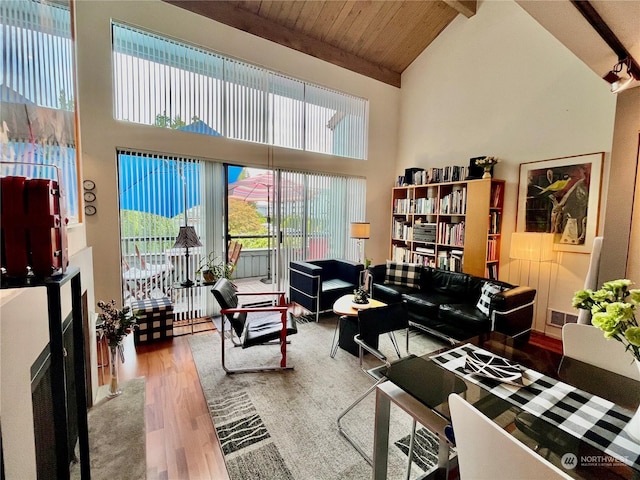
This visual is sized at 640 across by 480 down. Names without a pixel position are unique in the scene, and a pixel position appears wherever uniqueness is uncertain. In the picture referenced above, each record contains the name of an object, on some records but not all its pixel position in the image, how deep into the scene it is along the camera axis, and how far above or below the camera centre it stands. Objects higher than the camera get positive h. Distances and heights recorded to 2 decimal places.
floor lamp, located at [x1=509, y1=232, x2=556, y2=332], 3.37 -0.30
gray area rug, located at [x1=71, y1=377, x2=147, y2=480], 1.63 -1.42
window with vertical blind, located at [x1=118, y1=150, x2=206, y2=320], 3.36 -0.04
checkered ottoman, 3.11 -1.15
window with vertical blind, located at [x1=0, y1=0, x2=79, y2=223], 1.14 +0.60
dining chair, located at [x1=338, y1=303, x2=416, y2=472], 2.04 -0.84
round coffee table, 2.86 -0.91
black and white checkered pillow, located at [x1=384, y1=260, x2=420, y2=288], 4.03 -0.77
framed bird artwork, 3.23 +0.29
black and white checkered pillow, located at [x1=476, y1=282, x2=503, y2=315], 2.95 -0.78
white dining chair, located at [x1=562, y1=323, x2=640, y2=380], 1.41 -0.66
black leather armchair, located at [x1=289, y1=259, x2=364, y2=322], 3.83 -0.92
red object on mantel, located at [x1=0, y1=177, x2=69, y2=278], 0.77 -0.03
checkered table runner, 0.92 -0.70
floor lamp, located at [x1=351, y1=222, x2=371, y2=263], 4.49 -0.16
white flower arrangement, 3.91 +0.82
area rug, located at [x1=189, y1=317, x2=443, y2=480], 1.68 -1.42
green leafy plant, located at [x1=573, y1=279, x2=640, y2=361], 0.90 -0.29
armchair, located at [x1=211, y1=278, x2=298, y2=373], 2.54 -1.03
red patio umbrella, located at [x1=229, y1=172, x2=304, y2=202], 4.31 +0.44
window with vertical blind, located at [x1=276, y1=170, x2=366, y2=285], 4.45 +0.06
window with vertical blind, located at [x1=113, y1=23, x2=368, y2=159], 3.30 +1.63
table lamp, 3.29 -0.26
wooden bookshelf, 3.92 -0.06
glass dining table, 0.89 -0.71
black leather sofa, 2.84 -0.94
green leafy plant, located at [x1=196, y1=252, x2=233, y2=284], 3.56 -0.66
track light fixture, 1.96 +1.08
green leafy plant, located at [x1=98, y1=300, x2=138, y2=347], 2.22 -0.85
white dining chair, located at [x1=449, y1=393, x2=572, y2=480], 0.74 -0.64
